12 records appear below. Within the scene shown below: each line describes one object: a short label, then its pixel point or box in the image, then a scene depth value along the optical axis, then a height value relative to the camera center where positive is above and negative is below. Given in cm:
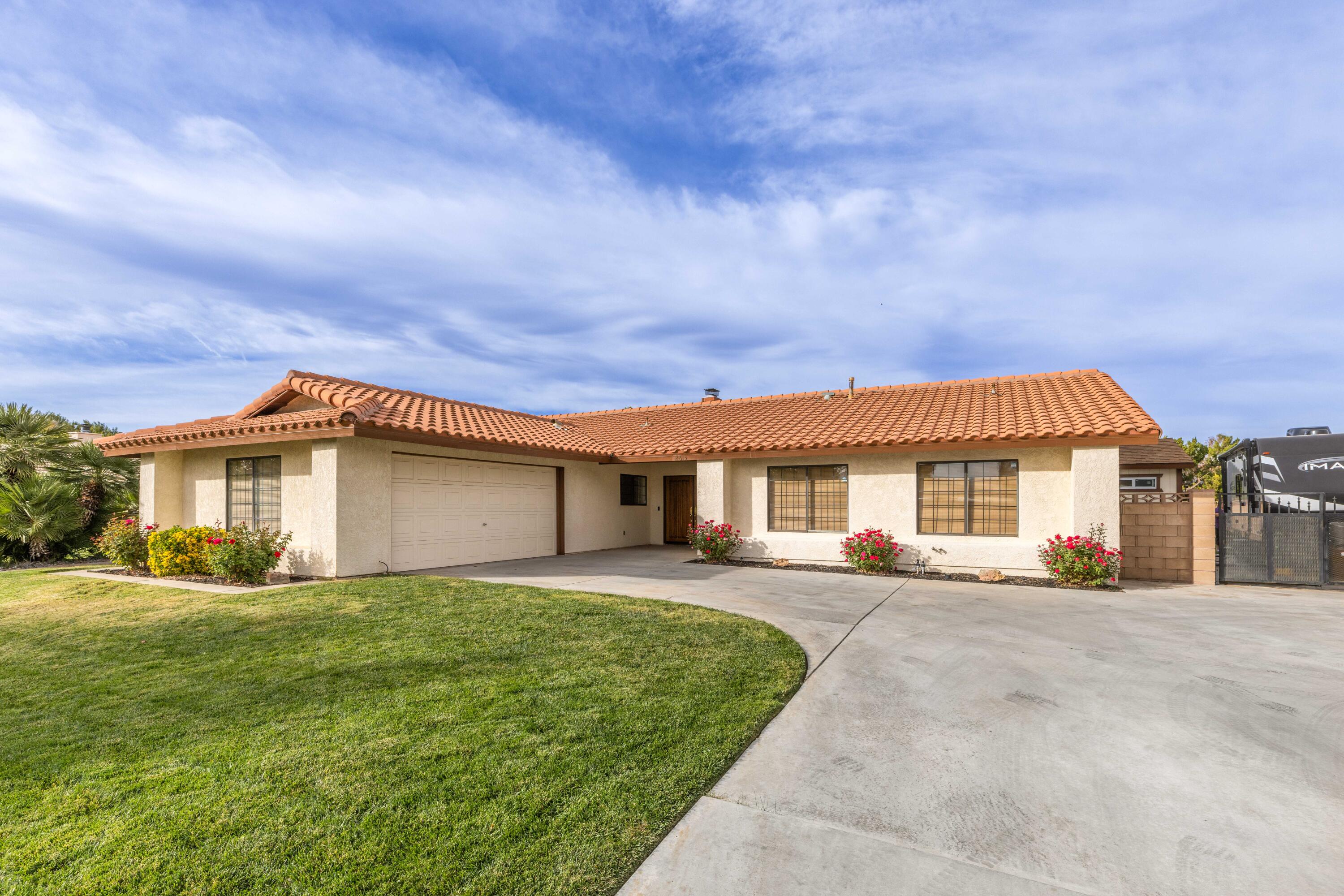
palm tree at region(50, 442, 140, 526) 1606 -41
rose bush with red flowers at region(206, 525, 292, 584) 1084 -176
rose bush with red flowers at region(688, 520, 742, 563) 1462 -208
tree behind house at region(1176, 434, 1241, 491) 2494 -32
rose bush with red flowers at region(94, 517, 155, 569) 1266 -182
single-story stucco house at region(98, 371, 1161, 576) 1157 -37
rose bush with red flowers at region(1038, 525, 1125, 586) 1127 -200
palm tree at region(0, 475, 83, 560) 1453 -125
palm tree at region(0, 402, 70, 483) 1561 +45
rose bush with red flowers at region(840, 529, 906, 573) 1301 -210
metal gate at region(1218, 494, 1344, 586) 1116 -176
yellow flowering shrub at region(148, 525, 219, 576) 1186 -184
